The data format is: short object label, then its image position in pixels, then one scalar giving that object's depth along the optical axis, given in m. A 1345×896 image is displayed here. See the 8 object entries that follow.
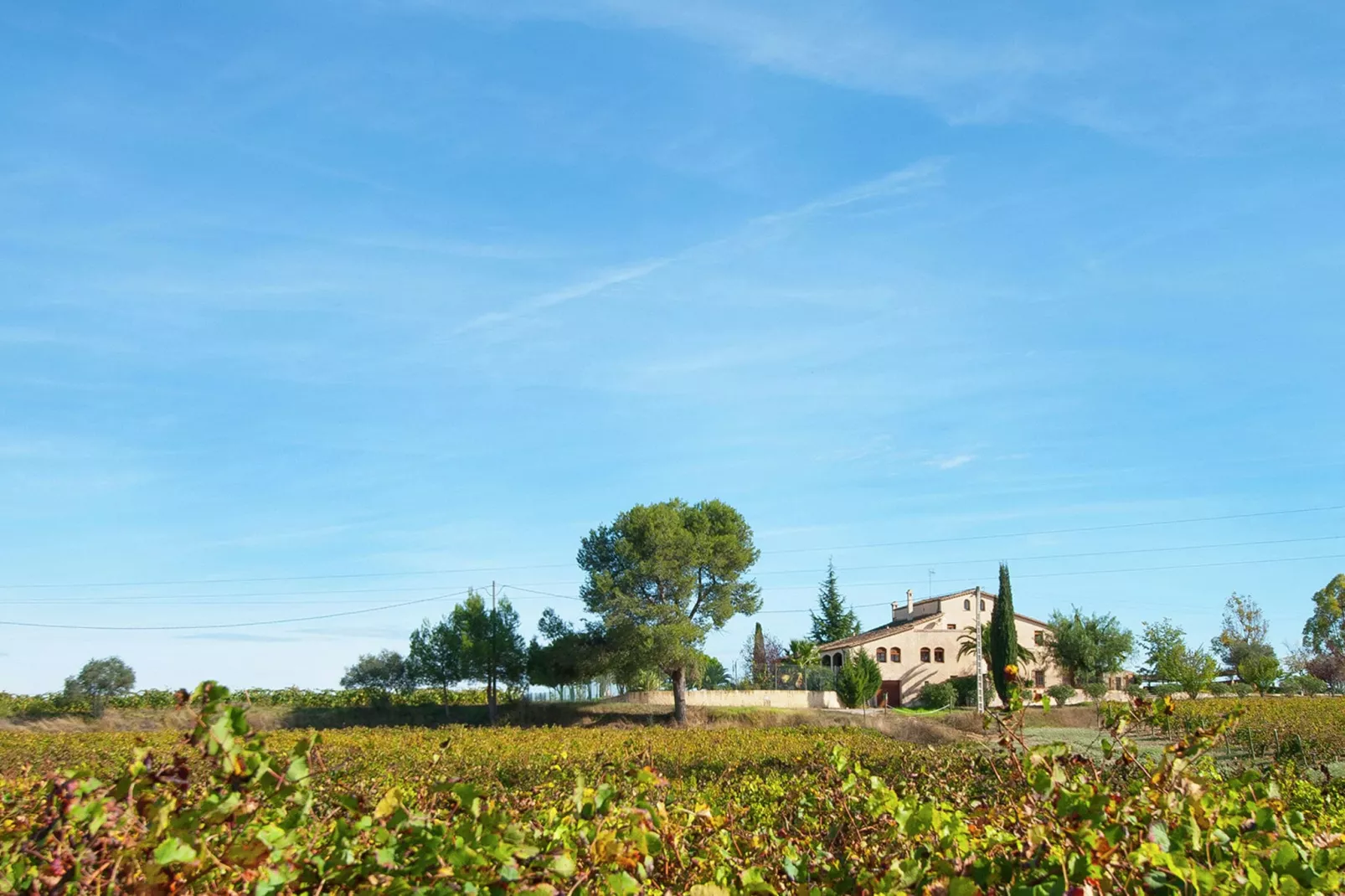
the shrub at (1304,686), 51.50
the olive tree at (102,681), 47.12
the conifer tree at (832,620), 70.69
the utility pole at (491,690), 45.45
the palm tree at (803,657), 55.75
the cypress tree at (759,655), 65.69
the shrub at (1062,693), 48.38
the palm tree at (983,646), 51.61
